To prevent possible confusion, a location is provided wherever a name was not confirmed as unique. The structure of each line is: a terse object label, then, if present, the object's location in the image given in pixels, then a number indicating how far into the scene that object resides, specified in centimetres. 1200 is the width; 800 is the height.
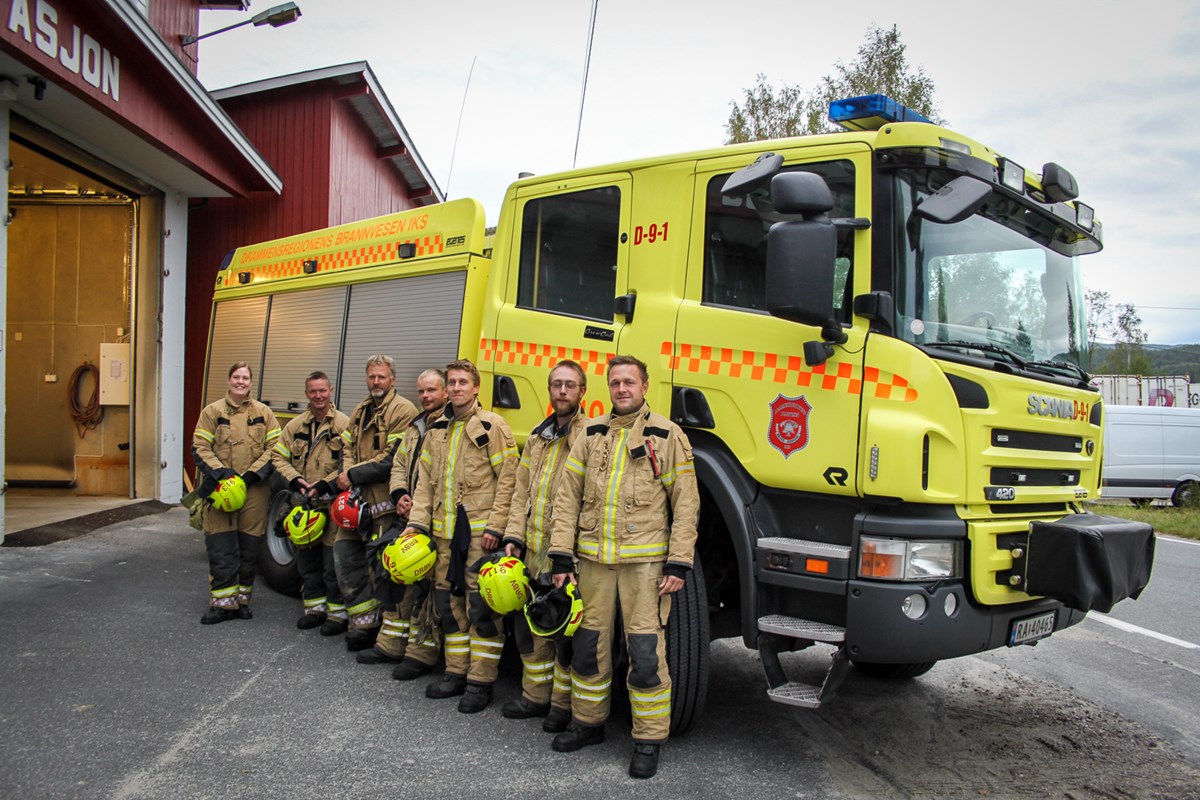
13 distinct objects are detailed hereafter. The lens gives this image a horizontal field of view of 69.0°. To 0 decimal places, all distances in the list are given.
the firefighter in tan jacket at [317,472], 561
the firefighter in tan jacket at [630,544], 363
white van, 1345
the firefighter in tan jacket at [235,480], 577
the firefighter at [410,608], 480
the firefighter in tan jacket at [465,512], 433
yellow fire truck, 333
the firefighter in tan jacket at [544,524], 404
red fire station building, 815
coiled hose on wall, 1043
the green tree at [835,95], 2109
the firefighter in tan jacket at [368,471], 525
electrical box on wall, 1034
